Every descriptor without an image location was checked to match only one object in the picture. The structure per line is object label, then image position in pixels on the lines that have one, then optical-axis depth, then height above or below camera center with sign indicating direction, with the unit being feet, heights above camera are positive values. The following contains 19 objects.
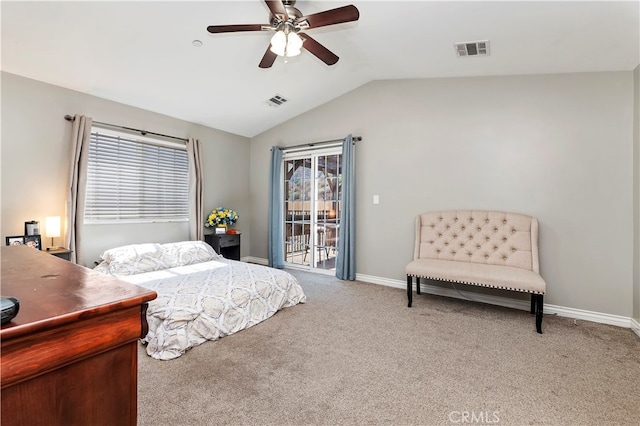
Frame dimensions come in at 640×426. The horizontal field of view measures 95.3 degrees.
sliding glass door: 15.57 +0.21
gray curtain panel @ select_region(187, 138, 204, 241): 14.83 +1.06
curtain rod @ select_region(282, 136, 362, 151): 14.26 +3.58
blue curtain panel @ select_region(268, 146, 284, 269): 16.85 -0.09
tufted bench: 9.22 -1.55
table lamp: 10.13 -0.55
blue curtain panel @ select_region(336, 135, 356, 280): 14.19 -0.33
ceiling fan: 6.89 +4.69
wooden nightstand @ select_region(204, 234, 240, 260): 15.43 -1.79
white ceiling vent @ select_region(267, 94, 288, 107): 14.04 +5.44
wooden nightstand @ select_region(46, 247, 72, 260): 9.87 -1.40
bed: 7.55 -2.46
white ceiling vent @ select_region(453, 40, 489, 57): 9.20 +5.29
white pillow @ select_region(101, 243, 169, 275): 10.27 -1.79
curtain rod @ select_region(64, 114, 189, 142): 11.09 +3.61
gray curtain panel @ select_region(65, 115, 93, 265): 10.85 +1.09
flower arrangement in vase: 15.85 -0.40
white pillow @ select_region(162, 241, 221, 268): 11.66 -1.78
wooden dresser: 2.01 -1.08
